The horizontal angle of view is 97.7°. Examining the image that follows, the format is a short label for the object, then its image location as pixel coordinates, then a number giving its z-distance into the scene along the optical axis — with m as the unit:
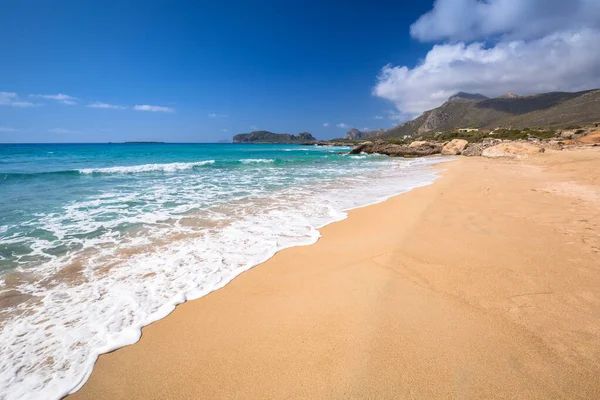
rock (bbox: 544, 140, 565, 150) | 24.01
